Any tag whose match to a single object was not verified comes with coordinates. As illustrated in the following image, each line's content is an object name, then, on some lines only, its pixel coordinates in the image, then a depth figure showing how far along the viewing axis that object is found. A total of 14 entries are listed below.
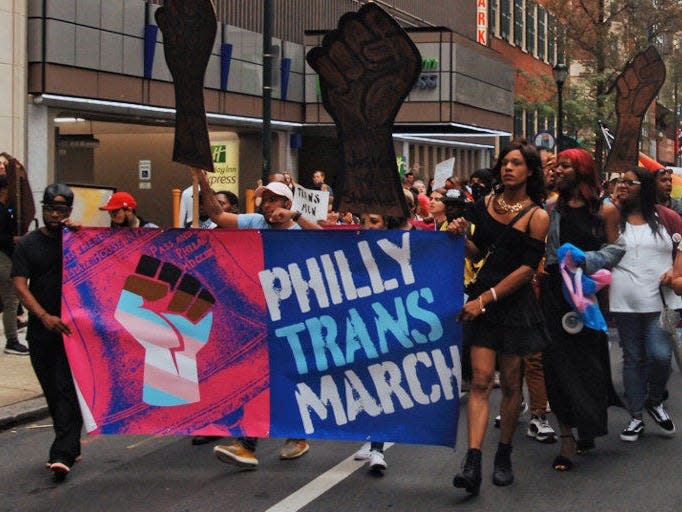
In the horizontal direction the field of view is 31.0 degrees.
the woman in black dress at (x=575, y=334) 7.34
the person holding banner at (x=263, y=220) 7.04
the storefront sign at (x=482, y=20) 44.78
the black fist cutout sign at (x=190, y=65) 7.40
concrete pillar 20.48
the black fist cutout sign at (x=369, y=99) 7.26
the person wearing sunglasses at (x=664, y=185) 10.43
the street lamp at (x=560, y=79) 29.70
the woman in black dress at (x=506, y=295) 6.59
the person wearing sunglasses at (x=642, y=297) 8.09
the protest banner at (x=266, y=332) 6.72
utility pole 16.02
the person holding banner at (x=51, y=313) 6.94
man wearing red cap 8.56
